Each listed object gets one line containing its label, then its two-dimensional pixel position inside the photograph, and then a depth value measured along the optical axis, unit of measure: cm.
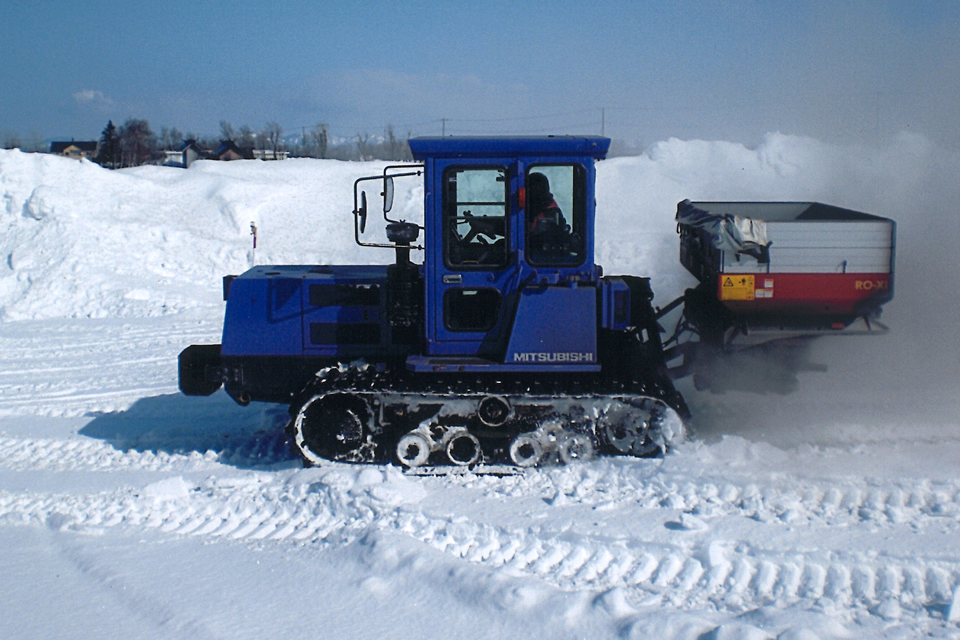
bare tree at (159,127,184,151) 8303
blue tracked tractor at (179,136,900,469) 632
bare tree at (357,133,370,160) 4601
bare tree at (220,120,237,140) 7082
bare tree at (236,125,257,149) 6856
